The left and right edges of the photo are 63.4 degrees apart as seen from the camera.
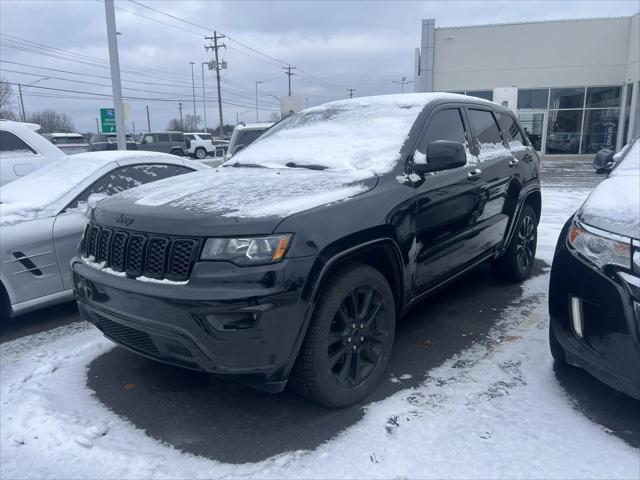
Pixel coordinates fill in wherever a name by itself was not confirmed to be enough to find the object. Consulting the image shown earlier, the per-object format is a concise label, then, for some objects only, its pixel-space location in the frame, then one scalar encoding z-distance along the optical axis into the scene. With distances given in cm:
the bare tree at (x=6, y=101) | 5107
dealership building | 2255
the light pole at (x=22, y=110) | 5434
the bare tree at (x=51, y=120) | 6844
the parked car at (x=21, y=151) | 722
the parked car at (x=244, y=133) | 1120
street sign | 1502
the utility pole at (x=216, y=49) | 5200
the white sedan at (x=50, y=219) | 404
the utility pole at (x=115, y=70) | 1216
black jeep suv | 247
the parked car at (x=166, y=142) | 3082
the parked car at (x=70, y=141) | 1673
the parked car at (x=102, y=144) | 2091
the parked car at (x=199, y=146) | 3327
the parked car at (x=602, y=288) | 253
